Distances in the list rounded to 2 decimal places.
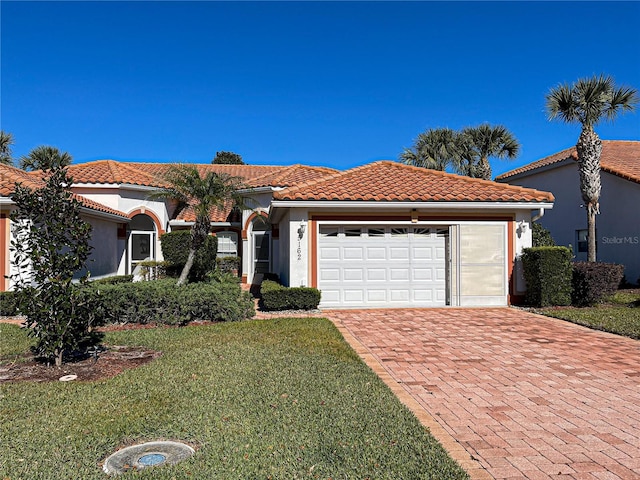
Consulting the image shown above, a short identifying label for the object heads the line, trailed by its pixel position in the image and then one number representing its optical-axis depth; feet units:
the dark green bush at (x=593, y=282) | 42.83
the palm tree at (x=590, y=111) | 54.80
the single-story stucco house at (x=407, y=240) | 43.39
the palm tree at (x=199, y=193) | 45.93
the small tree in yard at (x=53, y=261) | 21.27
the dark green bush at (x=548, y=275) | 42.52
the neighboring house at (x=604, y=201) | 60.75
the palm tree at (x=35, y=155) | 86.94
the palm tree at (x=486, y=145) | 81.76
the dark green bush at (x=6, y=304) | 38.40
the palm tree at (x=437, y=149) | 88.43
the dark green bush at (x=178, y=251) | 63.87
